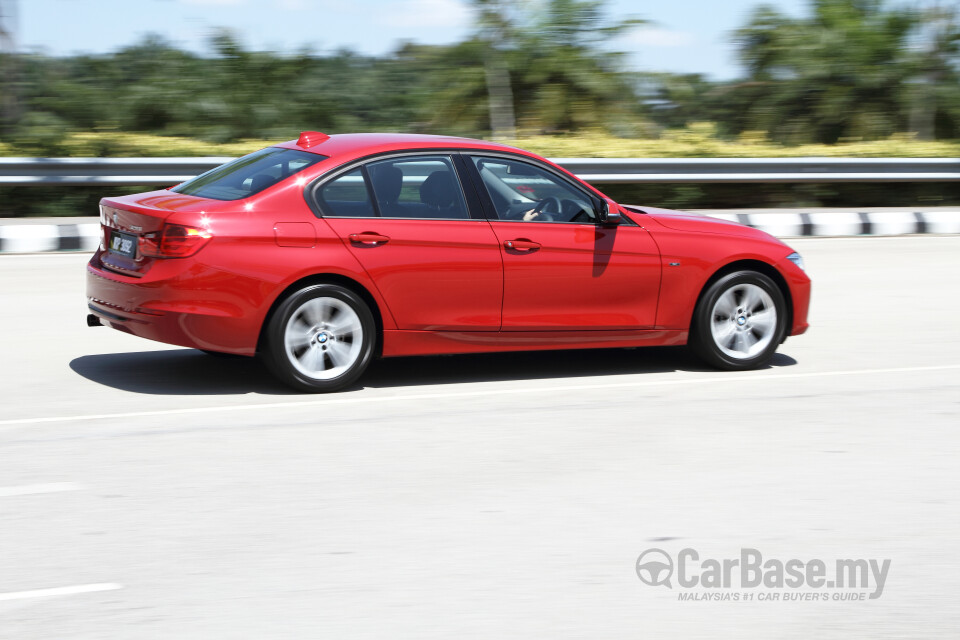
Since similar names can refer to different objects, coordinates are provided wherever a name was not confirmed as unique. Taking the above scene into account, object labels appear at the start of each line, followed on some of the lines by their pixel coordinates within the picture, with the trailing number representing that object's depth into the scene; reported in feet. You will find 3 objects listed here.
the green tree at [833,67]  75.66
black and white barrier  52.01
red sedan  21.47
